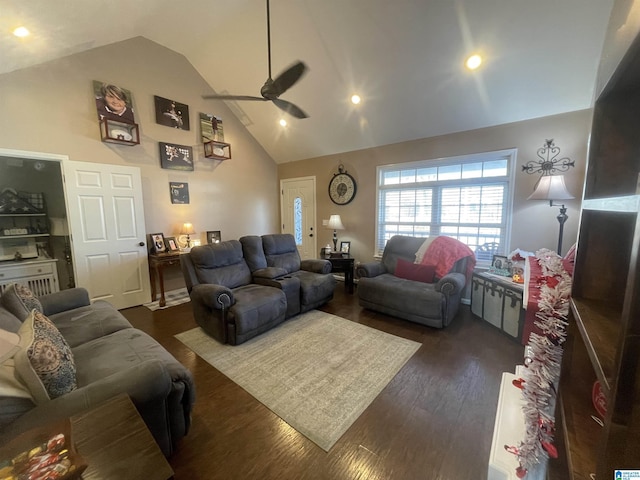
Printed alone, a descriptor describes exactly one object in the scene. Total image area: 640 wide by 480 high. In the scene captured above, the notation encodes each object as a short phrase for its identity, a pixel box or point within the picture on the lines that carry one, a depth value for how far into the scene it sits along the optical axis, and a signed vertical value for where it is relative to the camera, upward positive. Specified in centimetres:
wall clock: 494 +52
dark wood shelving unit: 47 -25
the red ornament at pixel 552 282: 104 -28
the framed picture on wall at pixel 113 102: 355 +162
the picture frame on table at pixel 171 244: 424 -46
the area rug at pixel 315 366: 183 -138
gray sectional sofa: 110 -88
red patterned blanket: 345 -57
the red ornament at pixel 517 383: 119 -80
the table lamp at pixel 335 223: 490 -17
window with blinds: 354 +20
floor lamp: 276 +22
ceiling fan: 245 +129
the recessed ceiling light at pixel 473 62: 277 +163
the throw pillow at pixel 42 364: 113 -67
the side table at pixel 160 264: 389 -74
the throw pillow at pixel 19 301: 176 -59
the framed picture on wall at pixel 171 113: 412 +169
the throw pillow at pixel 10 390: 105 -72
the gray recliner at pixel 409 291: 300 -95
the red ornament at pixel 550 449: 88 -82
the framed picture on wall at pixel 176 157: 423 +100
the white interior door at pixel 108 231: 341 -20
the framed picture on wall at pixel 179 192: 439 +42
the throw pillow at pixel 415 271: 349 -80
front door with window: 565 +6
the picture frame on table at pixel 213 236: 492 -39
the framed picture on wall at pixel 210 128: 466 +160
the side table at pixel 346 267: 453 -93
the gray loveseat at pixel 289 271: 336 -82
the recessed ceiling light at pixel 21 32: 242 +176
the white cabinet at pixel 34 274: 341 -78
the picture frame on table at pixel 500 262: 320 -63
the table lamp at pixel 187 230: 445 -24
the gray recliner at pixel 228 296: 269 -92
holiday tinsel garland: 94 -62
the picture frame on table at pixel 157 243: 412 -43
